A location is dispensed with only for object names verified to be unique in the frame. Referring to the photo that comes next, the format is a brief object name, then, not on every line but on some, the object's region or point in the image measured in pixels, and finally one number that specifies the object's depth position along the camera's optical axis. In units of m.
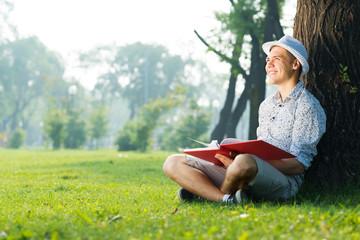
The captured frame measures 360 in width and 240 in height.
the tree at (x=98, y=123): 36.06
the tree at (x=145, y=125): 26.73
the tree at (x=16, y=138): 35.72
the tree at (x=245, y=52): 13.44
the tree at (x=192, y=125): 30.16
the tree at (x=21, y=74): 57.78
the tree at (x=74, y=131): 33.75
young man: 4.10
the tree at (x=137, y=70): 65.25
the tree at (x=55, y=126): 29.67
